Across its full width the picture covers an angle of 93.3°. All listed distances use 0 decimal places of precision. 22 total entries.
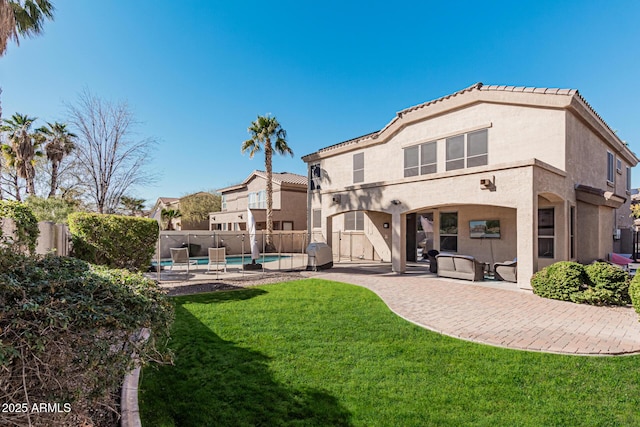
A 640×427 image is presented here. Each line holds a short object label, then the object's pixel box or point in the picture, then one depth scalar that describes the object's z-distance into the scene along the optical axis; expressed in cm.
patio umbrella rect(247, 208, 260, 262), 1610
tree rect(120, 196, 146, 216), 3631
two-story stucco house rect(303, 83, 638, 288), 1109
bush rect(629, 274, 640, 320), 627
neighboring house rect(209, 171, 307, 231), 2855
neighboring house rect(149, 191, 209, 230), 3875
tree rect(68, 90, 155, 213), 1558
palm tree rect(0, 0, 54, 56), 931
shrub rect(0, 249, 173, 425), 207
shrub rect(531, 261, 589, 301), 912
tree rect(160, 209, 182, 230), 3716
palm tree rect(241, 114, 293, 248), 2300
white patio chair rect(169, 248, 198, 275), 1497
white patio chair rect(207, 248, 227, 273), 1511
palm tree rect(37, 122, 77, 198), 2212
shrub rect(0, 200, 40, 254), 670
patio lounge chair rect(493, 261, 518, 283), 1174
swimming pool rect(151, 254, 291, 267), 2055
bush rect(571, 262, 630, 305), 845
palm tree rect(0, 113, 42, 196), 1988
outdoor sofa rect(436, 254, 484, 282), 1223
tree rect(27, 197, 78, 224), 1523
